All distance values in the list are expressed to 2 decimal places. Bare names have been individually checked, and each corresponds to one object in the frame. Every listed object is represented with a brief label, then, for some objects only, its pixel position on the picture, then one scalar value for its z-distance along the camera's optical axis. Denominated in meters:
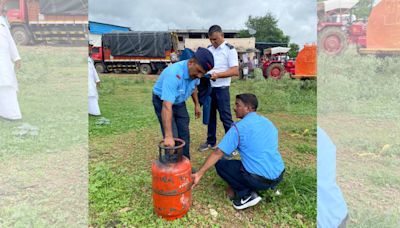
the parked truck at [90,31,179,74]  18.50
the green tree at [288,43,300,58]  38.97
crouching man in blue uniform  2.38
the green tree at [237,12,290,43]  44.44
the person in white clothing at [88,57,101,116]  5.99
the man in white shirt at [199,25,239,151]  3.58
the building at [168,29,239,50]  34.85
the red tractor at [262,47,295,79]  14.30
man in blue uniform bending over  2.43
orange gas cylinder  2.29
